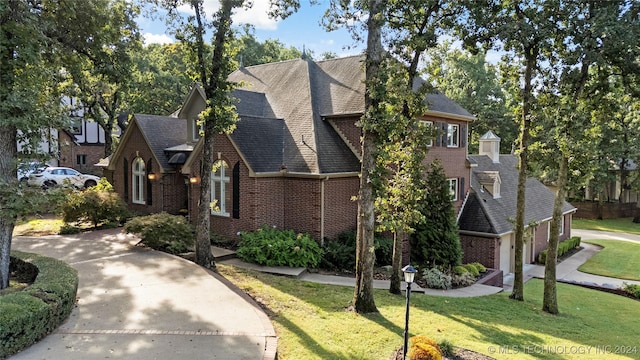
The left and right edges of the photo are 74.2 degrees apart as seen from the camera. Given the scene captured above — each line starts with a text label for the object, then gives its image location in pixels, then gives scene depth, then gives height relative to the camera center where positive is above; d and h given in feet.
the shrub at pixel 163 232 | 45.57 -7.27
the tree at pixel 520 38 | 37.24 +11.94
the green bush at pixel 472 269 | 54.54 -13.12
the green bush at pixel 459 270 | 51.99 -12.68
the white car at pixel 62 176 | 89.76 -2.59
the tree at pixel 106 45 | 42.29 +12.84
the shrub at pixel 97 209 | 57.77 -6.15
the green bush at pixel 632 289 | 55.93 -16.09
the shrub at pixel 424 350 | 21.83 -9.58
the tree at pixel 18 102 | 25.95 +3.95
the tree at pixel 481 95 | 122.52 +21.45
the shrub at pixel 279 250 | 45.39 -9.11
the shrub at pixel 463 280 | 49.73 -13.39
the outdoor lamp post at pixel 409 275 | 25.02 -6.37
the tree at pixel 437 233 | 53.57 -8.31
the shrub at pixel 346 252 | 48.32 -9.92
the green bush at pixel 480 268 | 56.79 -13.41
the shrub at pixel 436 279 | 47.70 -12.72
